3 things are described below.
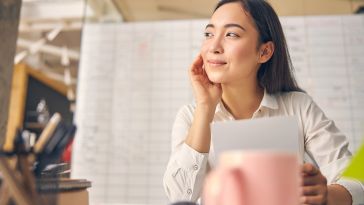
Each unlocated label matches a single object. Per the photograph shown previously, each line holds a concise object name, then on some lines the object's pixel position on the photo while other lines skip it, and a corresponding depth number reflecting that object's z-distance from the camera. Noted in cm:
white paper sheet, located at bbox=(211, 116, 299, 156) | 57
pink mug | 33
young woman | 91
